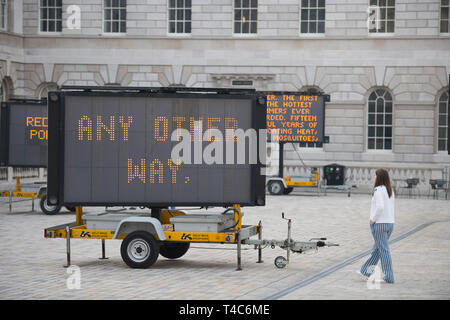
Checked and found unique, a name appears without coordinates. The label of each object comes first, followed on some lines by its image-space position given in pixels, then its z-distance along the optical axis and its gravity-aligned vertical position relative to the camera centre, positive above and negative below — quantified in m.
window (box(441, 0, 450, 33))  36.91 +5.61
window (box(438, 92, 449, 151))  37.12 +1.16
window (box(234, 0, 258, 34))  38.66 +5.81
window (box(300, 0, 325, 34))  38.12 +5.79
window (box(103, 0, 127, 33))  39.22 +5.84
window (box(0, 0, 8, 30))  37.09 +5.61
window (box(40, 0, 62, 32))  39.41 +5.89
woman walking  11.91 -1.02
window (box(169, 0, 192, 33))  39.00 +5.92
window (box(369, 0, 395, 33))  37.53 +5.76
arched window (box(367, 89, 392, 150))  37.66 +1.20
